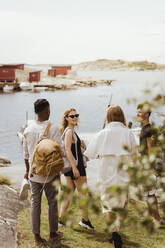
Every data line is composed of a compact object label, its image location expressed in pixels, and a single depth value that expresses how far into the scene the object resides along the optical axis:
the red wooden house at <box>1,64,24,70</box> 77.29
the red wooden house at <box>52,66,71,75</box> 104.56
